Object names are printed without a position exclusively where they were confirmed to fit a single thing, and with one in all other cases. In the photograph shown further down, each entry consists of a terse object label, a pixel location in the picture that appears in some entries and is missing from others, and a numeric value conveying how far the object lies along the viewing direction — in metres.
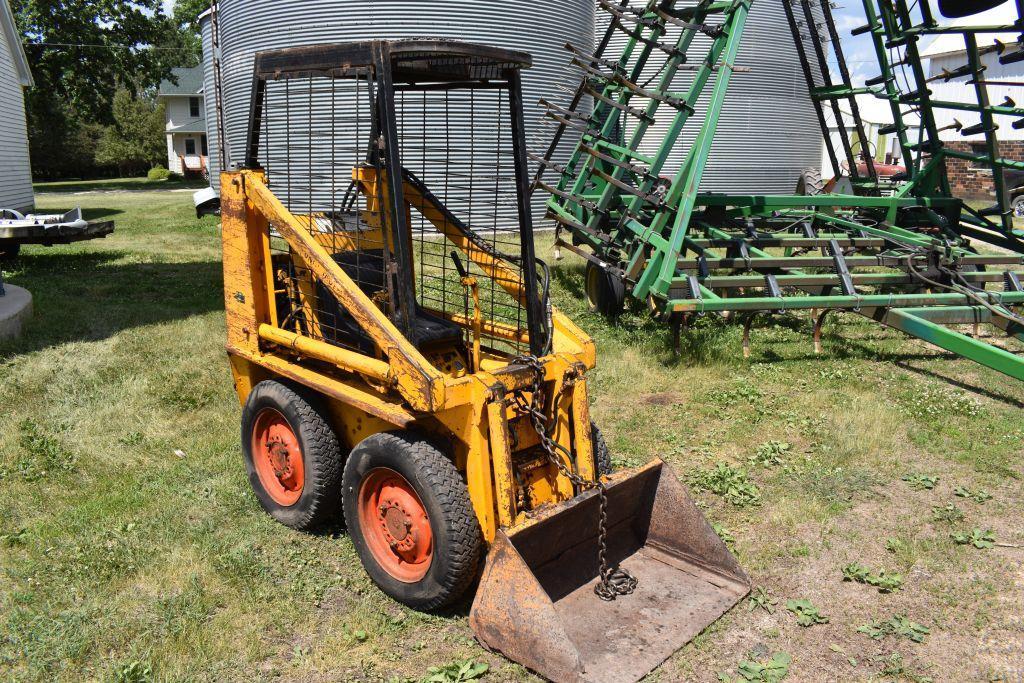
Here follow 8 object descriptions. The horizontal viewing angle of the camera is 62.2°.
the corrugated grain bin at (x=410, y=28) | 15.62
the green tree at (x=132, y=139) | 50.09
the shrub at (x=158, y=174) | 45.97
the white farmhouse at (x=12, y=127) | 20.23
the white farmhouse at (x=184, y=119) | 51.53
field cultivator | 7.80
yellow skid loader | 3.72
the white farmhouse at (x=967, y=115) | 27.22
